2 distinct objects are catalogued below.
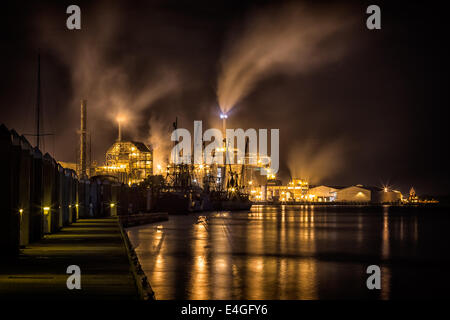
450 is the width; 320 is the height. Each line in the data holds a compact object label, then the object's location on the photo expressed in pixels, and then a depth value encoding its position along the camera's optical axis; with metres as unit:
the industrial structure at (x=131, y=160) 148.50
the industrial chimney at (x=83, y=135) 99.82
